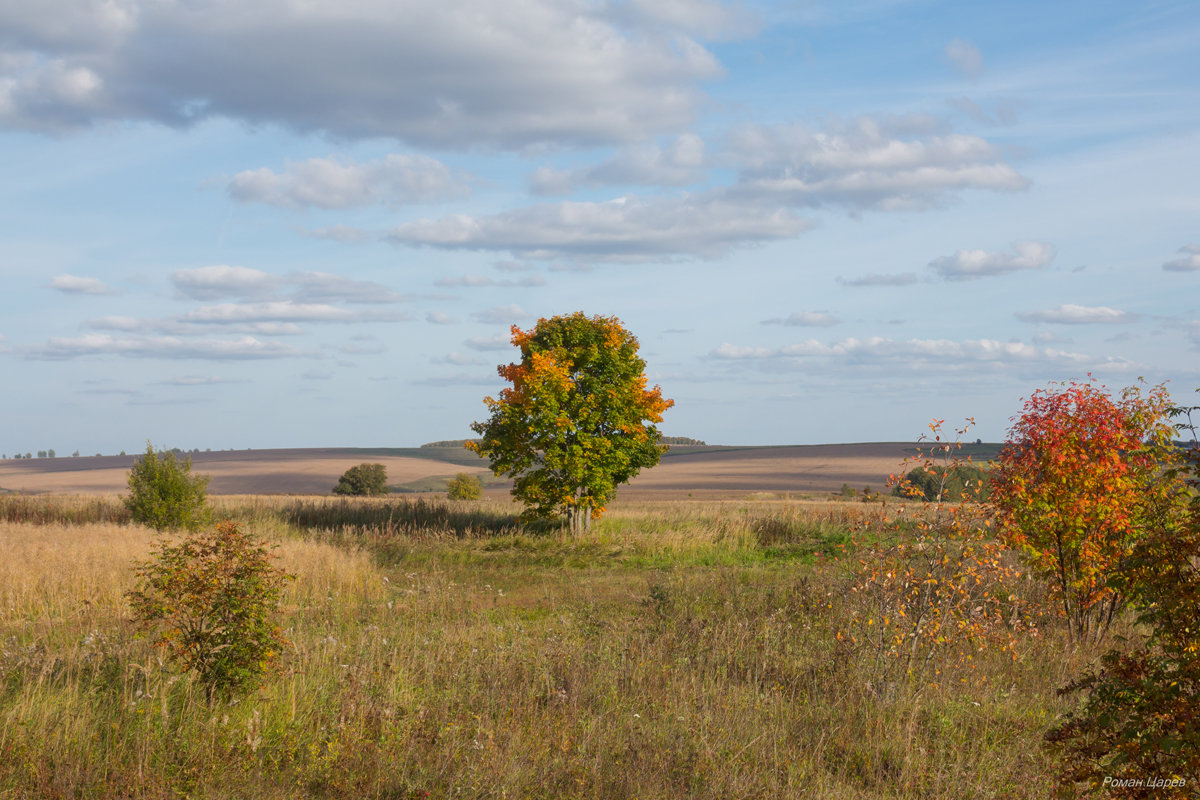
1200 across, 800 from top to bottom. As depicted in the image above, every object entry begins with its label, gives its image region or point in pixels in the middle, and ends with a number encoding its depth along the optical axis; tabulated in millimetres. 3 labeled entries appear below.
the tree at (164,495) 24047
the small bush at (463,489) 52906
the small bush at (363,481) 60844
